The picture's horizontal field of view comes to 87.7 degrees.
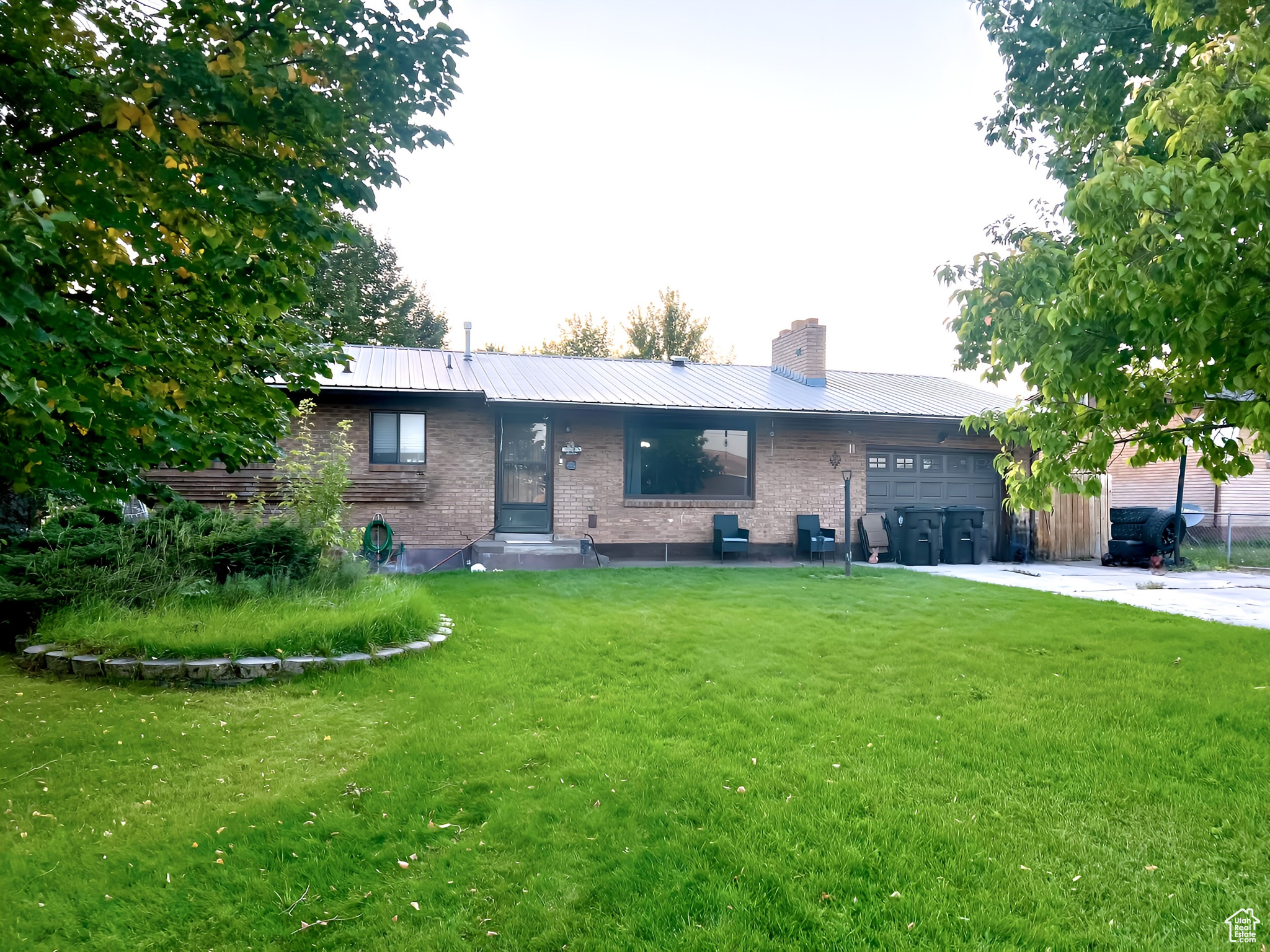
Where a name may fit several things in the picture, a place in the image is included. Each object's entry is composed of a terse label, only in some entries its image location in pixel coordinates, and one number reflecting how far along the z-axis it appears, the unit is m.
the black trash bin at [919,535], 13.59
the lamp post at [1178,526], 12.03
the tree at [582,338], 38.84
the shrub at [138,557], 6.43
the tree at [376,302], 27.28
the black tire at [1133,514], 13.58
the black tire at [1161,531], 13.23
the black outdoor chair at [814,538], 13.48
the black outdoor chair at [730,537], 13.18
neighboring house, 16.97
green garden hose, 11.13
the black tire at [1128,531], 13.59
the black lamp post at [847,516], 10.73
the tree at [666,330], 38.22
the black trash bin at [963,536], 13.88
